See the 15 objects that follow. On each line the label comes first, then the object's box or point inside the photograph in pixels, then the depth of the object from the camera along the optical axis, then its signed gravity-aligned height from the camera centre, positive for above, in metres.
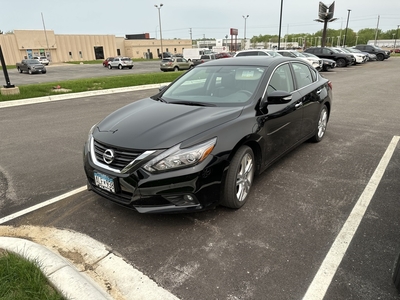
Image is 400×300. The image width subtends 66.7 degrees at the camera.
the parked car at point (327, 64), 23.04 -2.44
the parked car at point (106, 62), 39.28 -3.07
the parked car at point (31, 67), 31.36 -2.65
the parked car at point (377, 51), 34.62 -2.43
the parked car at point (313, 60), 21.28 -2.02
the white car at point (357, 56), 27.52 -2.33
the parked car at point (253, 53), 19.05 -1.20
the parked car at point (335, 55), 25.91 -2.05
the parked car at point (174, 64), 30.91 -2.83
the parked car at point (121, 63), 37.39 -3.03
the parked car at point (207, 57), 35.33 -2.53
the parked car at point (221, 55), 34.82 -2.40
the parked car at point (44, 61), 49.79 -3.33
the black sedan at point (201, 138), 2.80 -1.00
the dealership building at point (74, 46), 60.16 -1.87
